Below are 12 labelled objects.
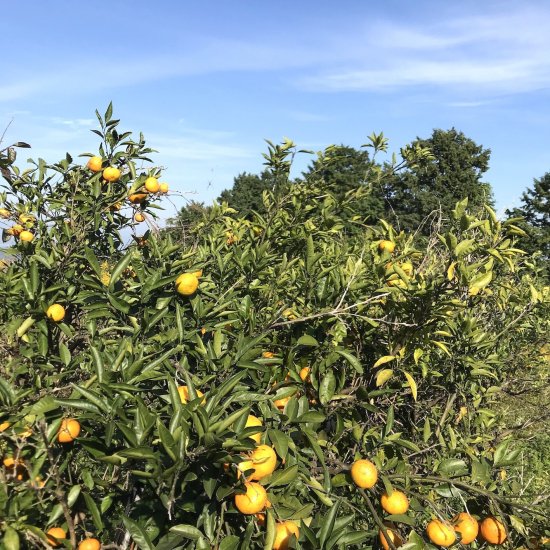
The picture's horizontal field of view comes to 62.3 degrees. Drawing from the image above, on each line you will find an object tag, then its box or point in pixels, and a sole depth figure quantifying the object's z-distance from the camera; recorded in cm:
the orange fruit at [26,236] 236
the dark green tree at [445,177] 2909
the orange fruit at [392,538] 151
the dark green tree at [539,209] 2247
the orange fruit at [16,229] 247
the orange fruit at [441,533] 143
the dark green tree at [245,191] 3318
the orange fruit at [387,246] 242
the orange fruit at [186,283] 177
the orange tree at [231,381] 122
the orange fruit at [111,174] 242
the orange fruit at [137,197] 254
